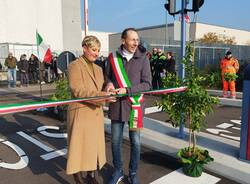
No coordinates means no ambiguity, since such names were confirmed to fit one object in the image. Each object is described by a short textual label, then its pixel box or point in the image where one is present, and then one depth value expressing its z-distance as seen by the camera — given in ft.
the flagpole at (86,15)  21.38
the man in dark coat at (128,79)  10.74
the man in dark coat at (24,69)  55.83
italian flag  30.91
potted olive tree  12.78
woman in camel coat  10.14
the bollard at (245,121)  13.10
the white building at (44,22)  99.96
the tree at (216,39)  173.01
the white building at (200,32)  188.65
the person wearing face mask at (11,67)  52.54
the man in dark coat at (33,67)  58.62
